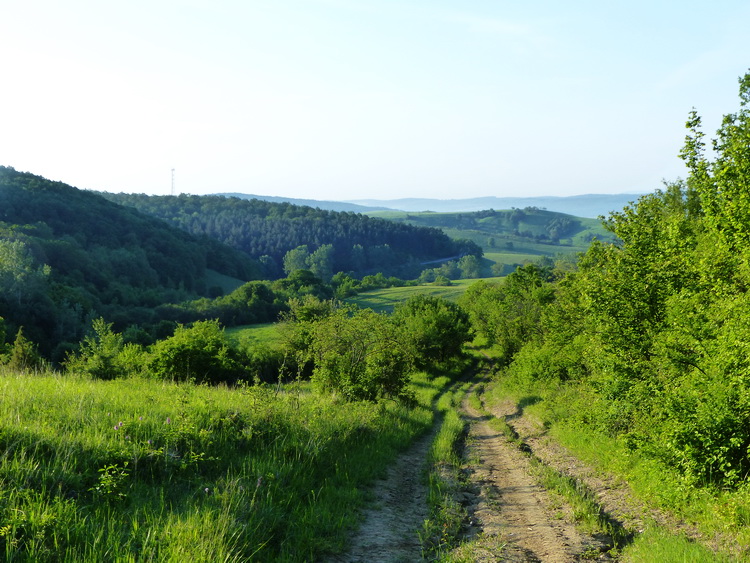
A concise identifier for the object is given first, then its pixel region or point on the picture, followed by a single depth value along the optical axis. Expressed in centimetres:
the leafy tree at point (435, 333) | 5241
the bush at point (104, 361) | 1997
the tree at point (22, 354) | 2365
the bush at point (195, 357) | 2366
